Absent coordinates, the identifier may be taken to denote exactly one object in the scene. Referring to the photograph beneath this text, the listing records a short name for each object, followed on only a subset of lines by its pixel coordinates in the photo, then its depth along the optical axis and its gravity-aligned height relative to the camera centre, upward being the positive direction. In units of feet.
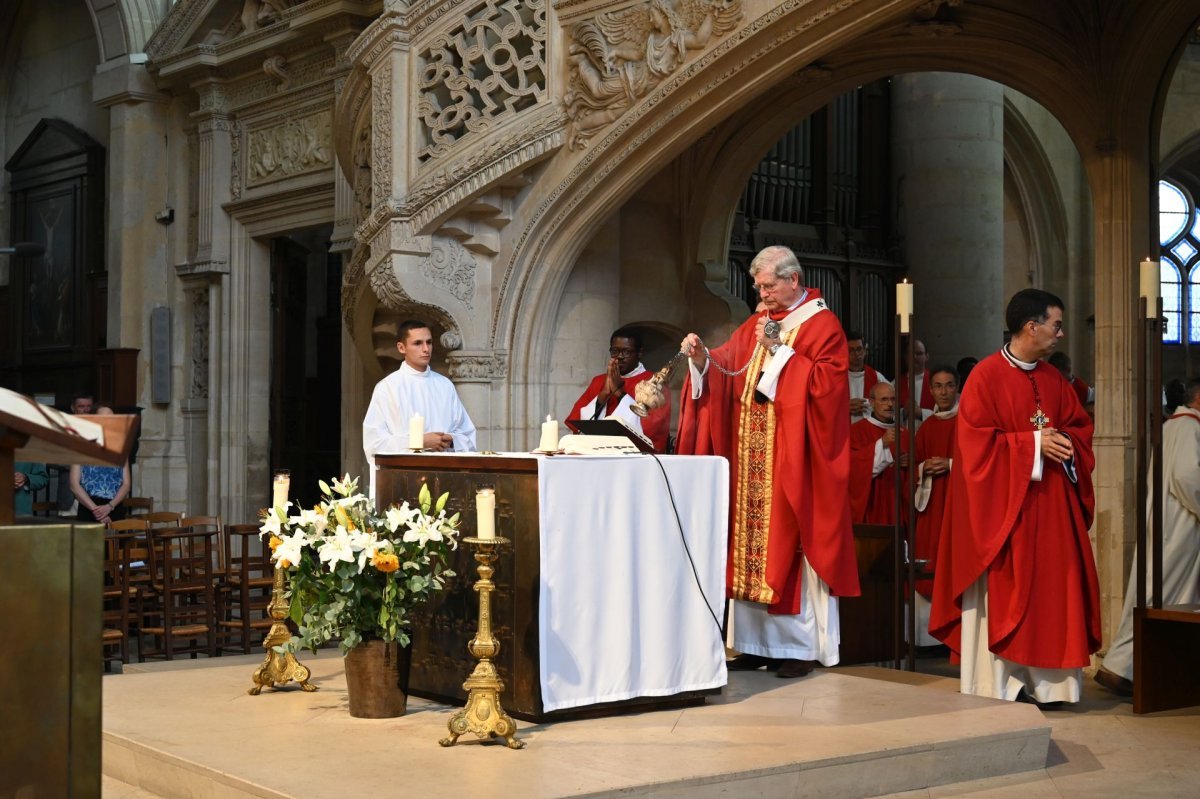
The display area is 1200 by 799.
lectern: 8.07 -0.98
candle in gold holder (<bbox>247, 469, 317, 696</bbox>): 18.08 -2.65
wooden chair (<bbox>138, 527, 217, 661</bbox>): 27.30 -2.63
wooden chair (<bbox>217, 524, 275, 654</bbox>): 27.76 -2.87
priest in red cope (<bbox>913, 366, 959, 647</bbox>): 25.48 -0.33
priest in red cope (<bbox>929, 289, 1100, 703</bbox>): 19.25 -1.01
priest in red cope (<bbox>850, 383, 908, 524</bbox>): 26.99 -0.24
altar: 15.72 -1.48
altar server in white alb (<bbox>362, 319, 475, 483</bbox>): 23.65 +0.77
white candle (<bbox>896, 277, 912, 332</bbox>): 20.90 +2.08
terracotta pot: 16.16 -2.49
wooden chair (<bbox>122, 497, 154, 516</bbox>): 39.45 -1.40
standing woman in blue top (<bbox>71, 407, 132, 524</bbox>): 34.63 -0.95
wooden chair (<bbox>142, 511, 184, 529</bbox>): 33.47 -1.51
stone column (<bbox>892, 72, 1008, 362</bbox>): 40.47 +6.56
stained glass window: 55.93 +7.08
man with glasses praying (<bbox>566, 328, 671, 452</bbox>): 25.50 +1.19
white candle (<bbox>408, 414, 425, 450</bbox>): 18.22 +0.22
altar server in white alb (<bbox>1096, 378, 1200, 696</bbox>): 21.86 -1.13
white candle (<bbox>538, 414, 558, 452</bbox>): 16.76 +0.15
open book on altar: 16.63 +0.13
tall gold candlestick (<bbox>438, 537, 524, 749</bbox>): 14.69 -2.37
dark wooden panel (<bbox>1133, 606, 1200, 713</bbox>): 19.83 -2.87
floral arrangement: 15.43 -1.20
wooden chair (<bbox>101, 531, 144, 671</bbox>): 26.54 -2.62
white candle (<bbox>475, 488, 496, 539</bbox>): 14.64 -0.62
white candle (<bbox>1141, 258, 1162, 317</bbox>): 19.17 +2.18
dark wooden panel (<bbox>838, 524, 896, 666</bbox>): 24.04 -2.51
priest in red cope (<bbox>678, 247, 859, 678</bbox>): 19.03 -0.15
